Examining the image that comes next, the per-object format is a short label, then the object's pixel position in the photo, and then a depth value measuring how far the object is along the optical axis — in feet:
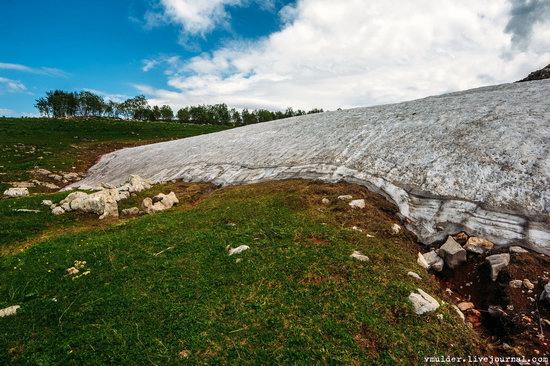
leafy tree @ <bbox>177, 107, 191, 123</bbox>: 548.31
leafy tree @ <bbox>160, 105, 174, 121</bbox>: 559.88
